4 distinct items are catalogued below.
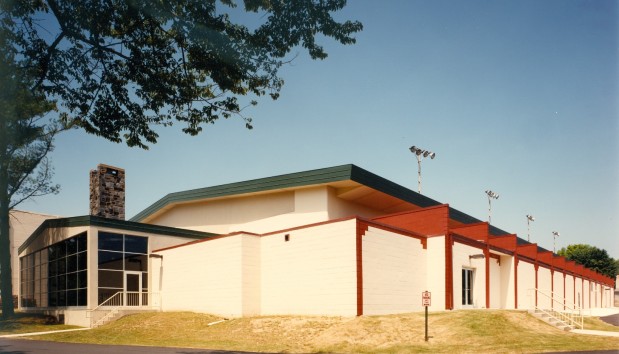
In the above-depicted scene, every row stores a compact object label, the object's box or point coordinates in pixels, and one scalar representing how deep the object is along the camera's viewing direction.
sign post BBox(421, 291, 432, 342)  16.83
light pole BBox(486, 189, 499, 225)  69.56
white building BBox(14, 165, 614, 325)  22.58
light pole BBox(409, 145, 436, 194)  46.84
